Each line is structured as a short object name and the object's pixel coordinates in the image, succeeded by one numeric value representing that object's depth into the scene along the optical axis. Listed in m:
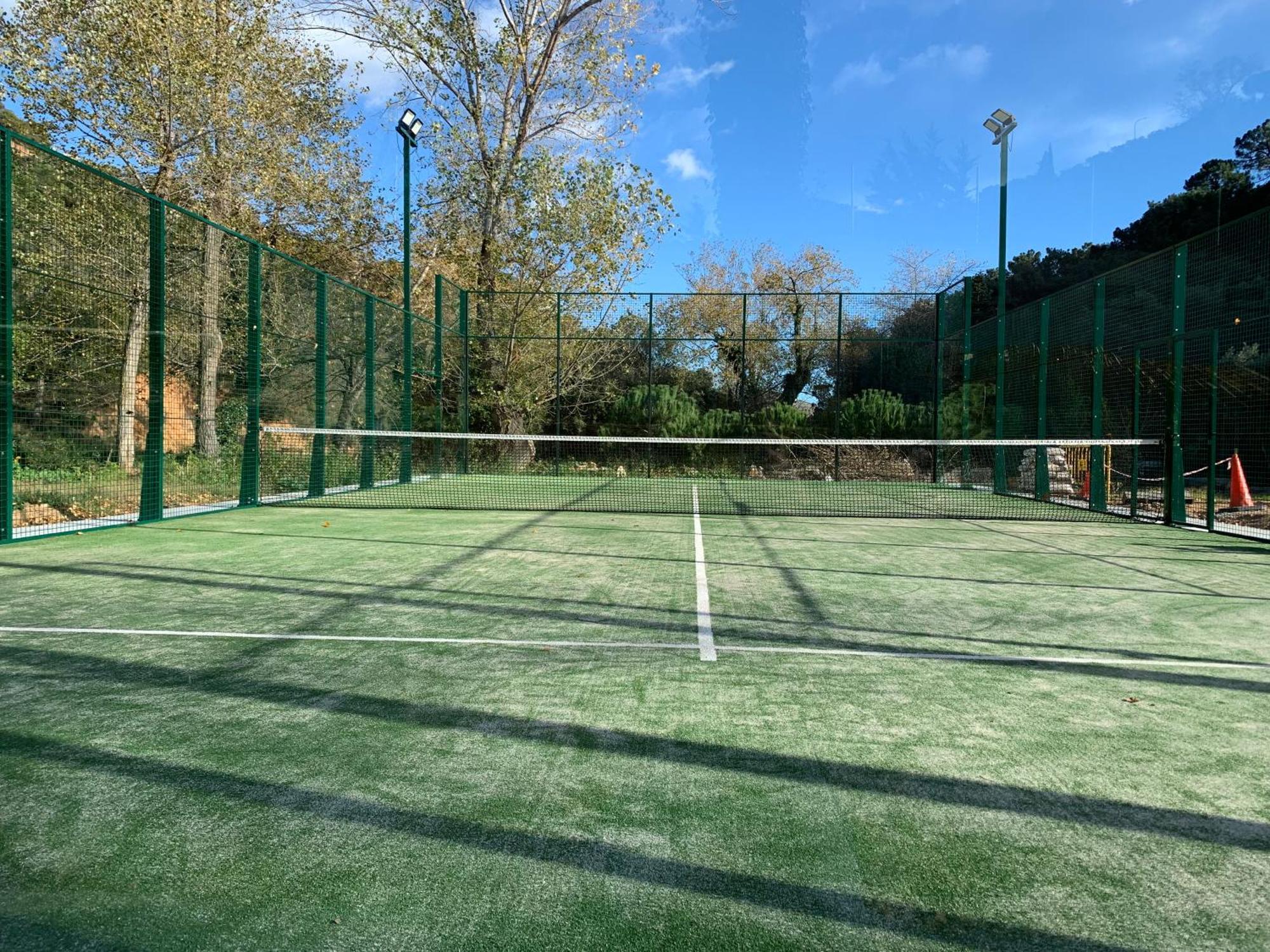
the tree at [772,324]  19.73
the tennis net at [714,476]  11.92
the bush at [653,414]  19.64
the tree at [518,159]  21.06
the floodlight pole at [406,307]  14.98
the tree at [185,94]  14.12
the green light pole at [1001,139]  15.00
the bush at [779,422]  19.47
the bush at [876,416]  19.02
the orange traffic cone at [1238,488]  10.72
